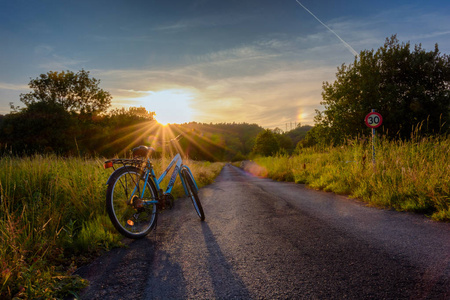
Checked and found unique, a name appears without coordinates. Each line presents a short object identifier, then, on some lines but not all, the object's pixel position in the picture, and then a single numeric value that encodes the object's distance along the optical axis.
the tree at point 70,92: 33.78
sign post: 8.96
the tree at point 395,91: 23.83
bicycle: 3.45
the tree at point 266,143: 57.72
